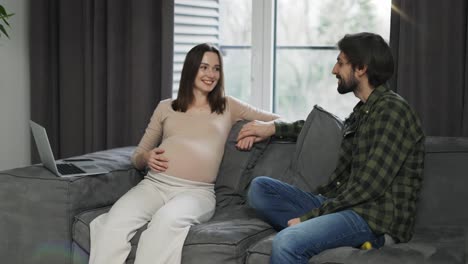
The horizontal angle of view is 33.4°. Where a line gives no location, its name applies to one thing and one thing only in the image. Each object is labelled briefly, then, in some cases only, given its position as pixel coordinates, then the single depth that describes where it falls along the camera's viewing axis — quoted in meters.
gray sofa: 2.91
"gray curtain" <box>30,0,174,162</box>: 4.38
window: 4.13
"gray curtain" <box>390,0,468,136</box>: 3.52
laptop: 3.24
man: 2.65
